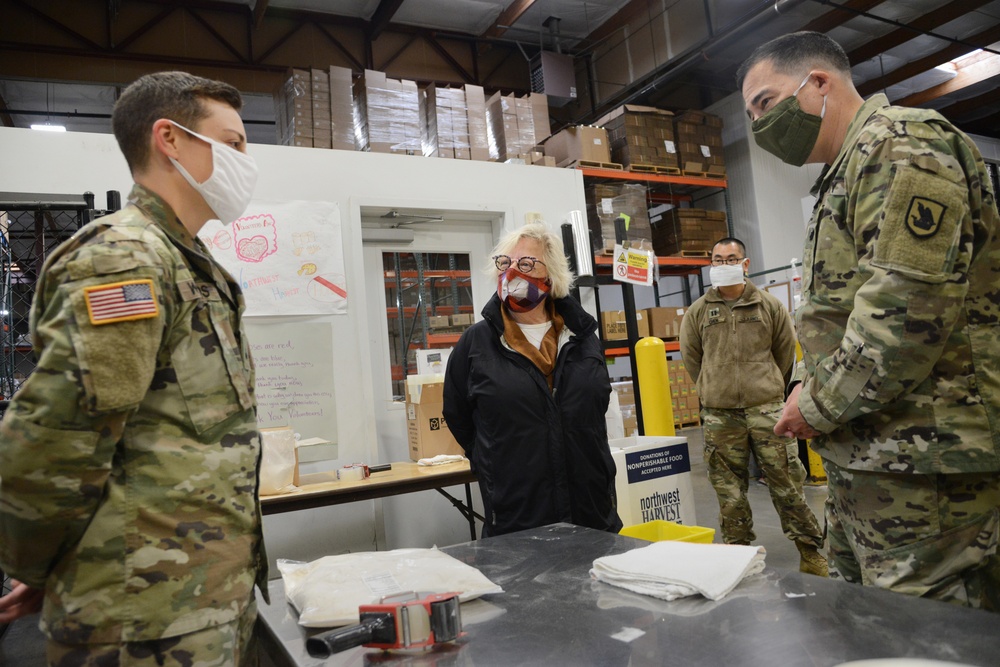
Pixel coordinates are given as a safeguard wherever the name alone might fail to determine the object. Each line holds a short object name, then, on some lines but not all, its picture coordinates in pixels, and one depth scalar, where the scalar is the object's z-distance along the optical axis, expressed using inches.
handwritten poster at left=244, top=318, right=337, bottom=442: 145.8
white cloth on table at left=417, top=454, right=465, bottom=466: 137.3
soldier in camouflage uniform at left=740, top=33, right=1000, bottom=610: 49.1
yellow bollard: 159.6
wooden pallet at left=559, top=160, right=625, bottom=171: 256.2
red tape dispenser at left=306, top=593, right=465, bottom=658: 38.8
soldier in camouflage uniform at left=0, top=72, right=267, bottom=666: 37.5
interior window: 175.6
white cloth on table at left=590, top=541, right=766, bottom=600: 44.3
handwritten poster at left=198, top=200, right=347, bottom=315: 144.9
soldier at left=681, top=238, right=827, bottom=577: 139.1
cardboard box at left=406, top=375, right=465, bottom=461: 143.9
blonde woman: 84.6
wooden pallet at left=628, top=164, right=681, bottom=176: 289.3
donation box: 129.6
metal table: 34.6
